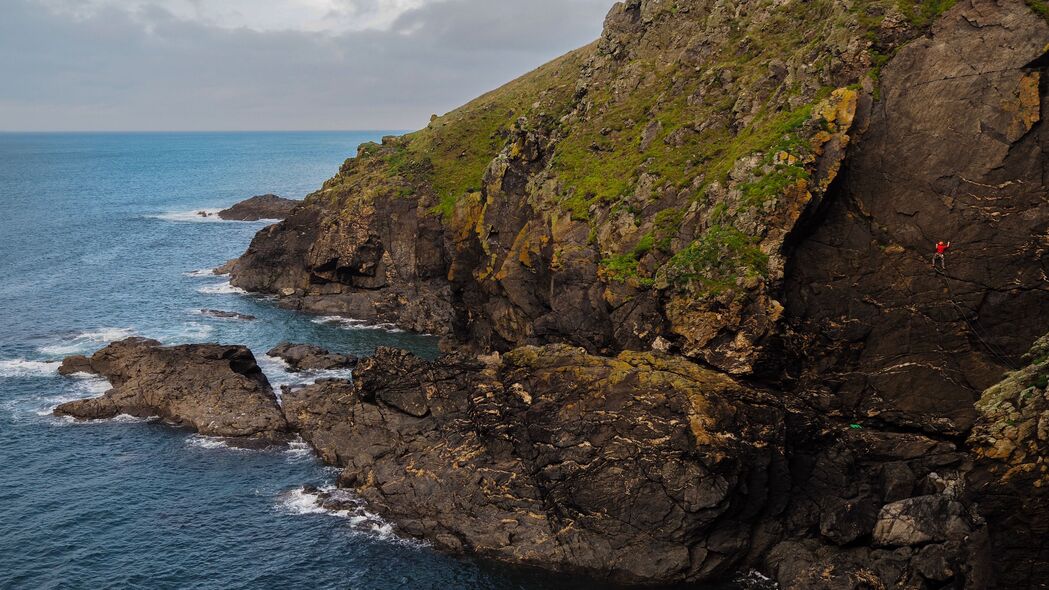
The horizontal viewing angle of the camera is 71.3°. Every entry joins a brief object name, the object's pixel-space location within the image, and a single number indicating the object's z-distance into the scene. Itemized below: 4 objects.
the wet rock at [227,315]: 102.62
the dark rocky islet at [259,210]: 187.25
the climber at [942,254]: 50.97
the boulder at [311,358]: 83.06
